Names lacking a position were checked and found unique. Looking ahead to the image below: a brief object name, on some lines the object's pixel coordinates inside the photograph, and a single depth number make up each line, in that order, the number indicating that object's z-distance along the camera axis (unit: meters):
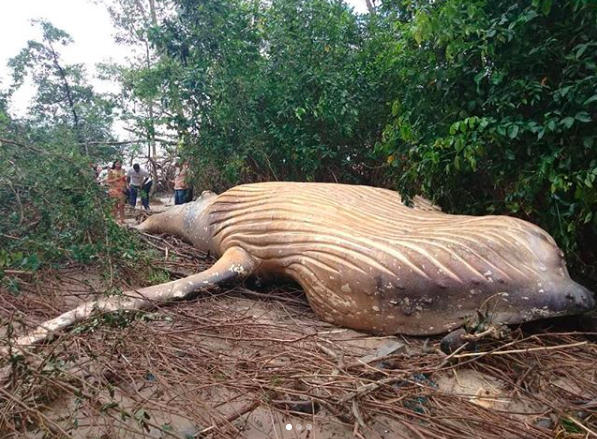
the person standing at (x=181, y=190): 9.13
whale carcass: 3.00
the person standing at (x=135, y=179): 9.86
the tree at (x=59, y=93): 6.54
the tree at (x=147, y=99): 6.64
